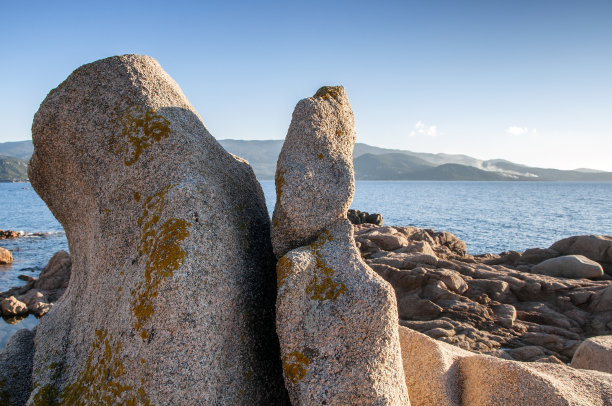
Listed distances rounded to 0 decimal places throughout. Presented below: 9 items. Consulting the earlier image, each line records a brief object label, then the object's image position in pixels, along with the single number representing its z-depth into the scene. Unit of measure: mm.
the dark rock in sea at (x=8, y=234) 47625
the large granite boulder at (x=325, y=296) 4578
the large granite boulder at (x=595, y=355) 8562
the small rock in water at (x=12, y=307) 19859
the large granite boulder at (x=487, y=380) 5883
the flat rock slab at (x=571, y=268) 19234
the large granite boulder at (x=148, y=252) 4664
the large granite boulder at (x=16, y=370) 6129
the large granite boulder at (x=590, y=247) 22005
